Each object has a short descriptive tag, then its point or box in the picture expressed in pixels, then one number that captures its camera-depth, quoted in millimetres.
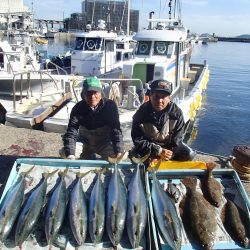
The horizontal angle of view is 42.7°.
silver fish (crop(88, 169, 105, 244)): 3062
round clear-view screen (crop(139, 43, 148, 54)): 12625
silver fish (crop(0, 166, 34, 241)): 3076
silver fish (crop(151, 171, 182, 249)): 3064
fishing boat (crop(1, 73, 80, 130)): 8992
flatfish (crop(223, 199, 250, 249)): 3201
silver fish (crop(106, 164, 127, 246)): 3072
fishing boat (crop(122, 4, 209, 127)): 11398
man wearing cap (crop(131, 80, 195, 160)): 4527
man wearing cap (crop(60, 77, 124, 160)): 4582
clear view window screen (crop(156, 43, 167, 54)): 12492
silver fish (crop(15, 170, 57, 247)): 3037
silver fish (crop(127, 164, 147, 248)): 3074
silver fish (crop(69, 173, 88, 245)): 3062
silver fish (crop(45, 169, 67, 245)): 3061
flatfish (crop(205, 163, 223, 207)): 3690
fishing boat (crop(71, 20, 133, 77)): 14273
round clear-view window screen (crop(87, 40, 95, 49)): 14461
